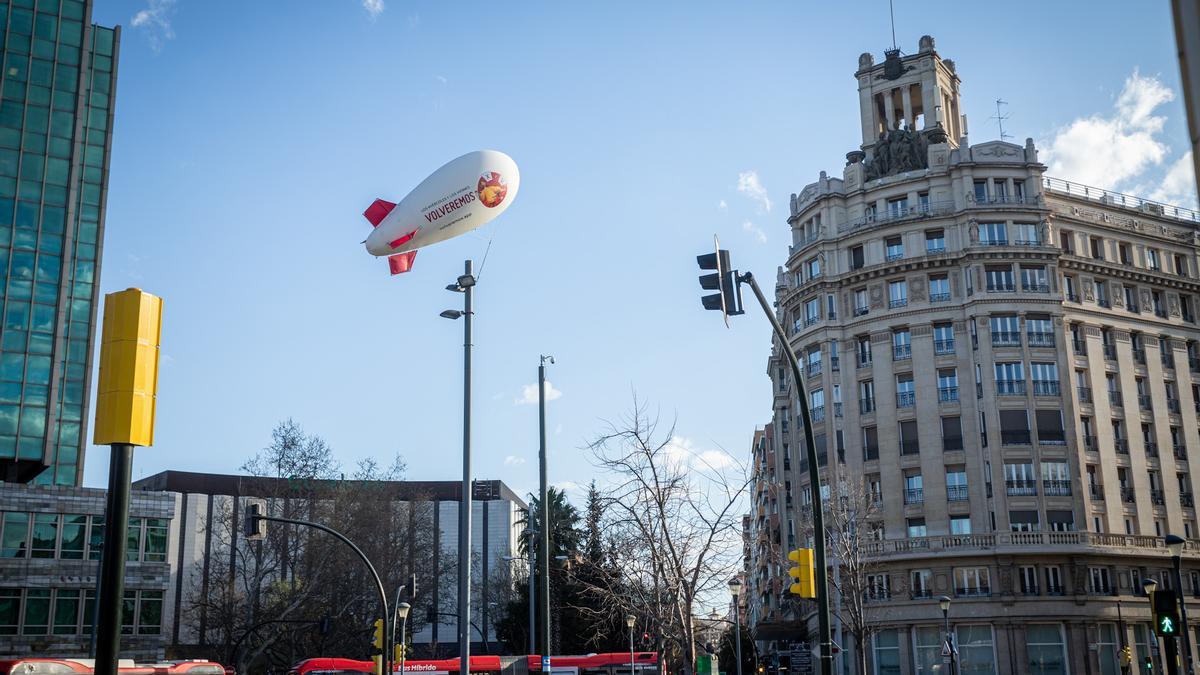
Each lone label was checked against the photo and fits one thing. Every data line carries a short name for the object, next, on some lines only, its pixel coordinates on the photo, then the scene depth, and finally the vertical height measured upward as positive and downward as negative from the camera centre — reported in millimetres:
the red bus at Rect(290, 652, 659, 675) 49344 -3166
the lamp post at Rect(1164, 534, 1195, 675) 25148 +864
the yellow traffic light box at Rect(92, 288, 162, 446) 9469 +2035
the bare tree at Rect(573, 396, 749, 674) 23938 +807
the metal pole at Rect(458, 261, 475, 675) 21234 +1593
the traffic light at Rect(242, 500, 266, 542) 25266 +1852
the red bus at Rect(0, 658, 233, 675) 28688 -1639
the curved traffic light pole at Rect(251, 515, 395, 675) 26516 -999
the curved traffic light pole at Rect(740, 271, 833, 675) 16672 +929
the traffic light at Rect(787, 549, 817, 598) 18203 +266
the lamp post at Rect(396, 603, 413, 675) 30797 -319
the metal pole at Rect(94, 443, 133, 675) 8930 +355
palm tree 68750 +4696
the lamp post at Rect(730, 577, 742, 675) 28884 +142
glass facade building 59781 +21183
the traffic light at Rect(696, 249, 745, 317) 15383 +4285
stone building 57750 +11226
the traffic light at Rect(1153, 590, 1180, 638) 17938 -490
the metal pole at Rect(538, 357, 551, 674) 23406 +1563
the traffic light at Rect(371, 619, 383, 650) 27453 -959
